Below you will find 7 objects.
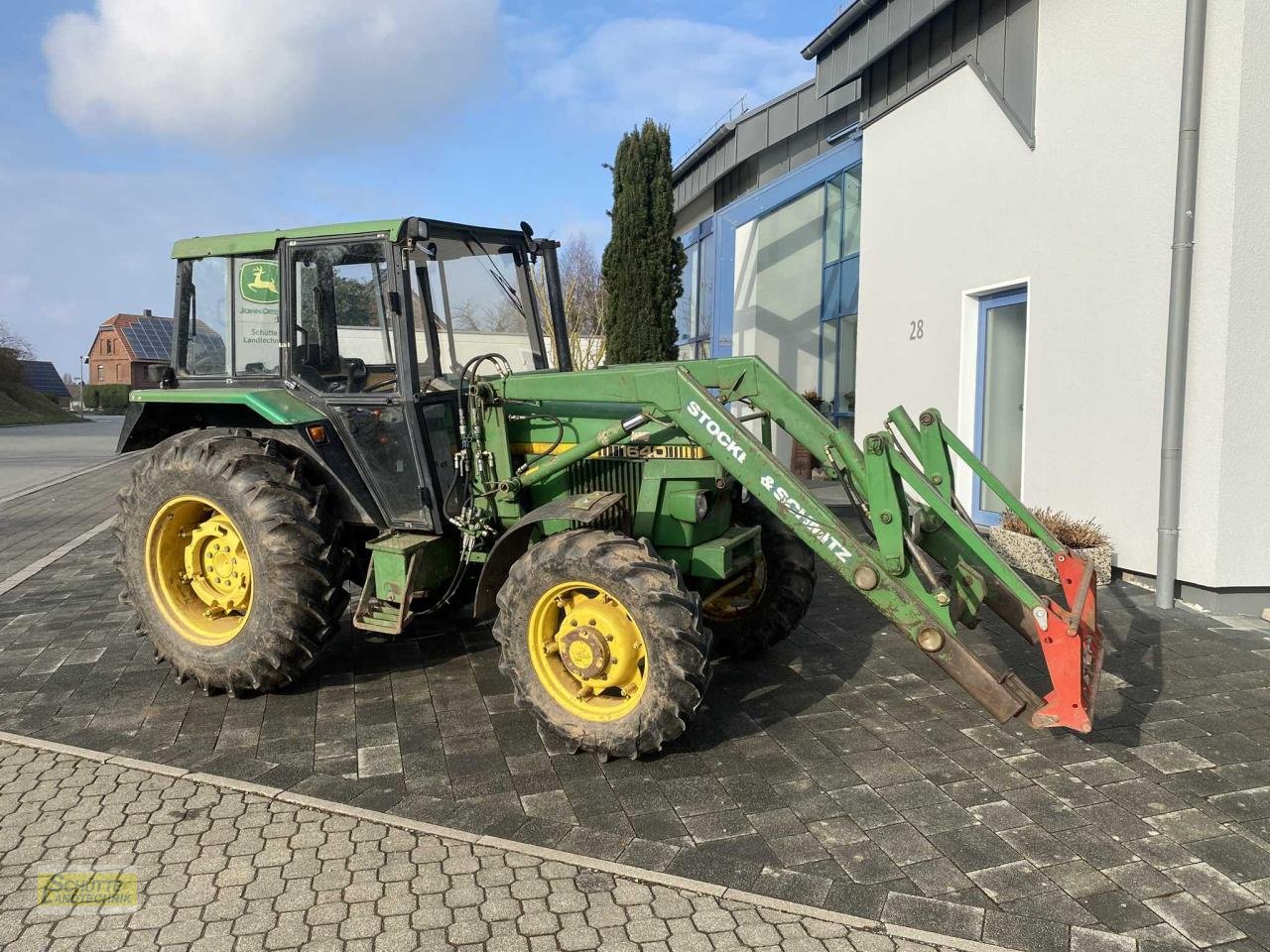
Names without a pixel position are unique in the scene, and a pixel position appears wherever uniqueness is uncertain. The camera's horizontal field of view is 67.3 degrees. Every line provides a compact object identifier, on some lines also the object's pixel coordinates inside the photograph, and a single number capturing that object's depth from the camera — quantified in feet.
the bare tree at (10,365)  145.59
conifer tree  48.91
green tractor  13.39
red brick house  236.02
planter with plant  24.02
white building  21.58
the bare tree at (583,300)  61.76
